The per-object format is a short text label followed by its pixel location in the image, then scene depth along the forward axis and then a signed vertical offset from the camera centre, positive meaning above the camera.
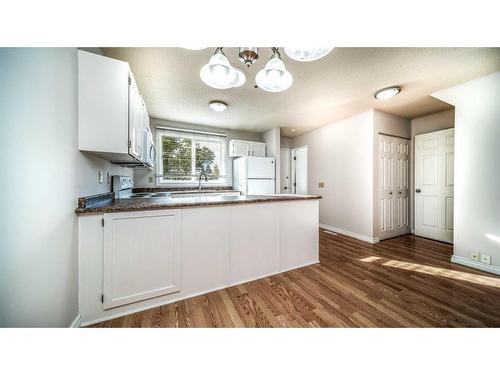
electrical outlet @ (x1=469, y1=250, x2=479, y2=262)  2.35 -0.90
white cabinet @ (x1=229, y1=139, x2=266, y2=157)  4.43 +0.95
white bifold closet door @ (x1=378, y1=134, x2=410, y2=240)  3.52 +0.00
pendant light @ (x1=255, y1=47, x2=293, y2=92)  1.49 +0.89
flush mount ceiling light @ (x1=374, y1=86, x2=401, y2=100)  2.52 +1.34
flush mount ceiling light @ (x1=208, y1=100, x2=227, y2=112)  3.06 +1.37
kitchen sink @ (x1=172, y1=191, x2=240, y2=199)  3.89 -0.16
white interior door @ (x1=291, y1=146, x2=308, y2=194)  5.01 +0.47
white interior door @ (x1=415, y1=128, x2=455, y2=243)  3.25 +0.04
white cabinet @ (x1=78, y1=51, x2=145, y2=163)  1.38 +0.64
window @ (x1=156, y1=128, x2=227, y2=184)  4.19 +0.74
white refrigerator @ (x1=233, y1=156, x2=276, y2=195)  4.22 +0.27
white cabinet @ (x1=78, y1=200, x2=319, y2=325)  1.40 -0.62
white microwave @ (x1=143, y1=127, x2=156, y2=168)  2.34 +0.53
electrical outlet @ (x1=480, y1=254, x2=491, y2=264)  2.24 -0.90
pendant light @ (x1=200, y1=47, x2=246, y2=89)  1.41 +0.93
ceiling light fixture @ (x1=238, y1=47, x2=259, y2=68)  1.24 +0.91
